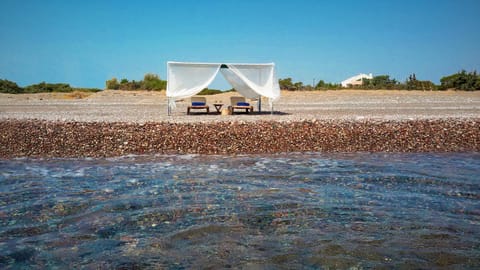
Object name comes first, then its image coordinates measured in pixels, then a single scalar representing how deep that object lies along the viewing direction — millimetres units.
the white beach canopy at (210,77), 15977
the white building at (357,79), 48231
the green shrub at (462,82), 34469
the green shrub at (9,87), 37500
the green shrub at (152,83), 36738
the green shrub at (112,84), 38512
